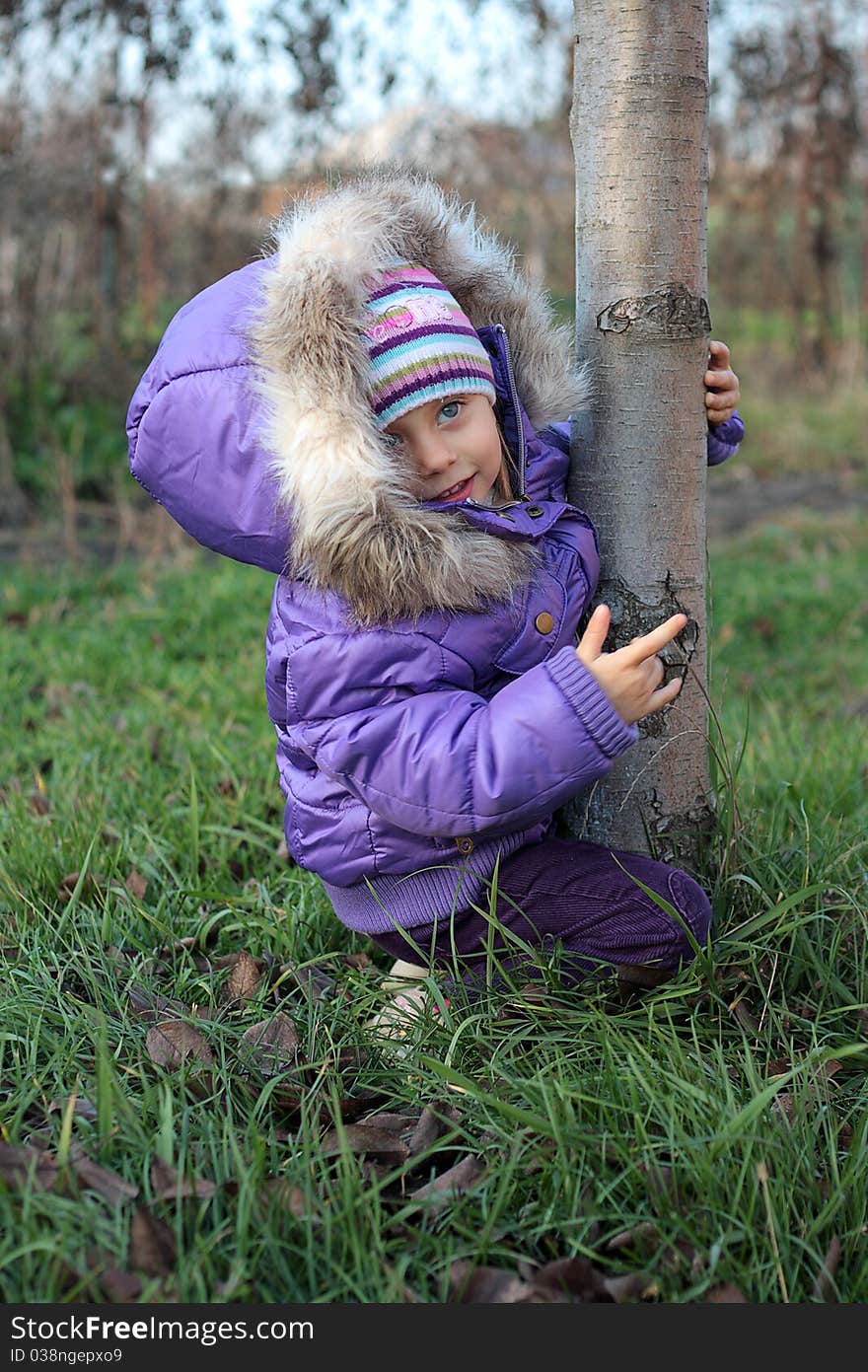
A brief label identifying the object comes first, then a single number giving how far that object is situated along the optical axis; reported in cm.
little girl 188
